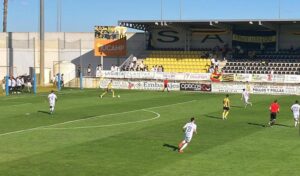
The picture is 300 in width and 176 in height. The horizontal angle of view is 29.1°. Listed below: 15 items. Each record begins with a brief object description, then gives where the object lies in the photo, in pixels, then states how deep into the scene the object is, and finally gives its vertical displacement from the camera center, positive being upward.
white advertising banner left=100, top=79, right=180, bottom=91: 61.25 -1.65
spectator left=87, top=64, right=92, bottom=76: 69.05 -0.10
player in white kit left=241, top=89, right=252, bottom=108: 41.82 -1.88
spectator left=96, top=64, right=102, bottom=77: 64.81 -0.31
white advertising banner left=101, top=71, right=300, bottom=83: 57.25 -0.70
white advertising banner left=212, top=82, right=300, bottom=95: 56.00 -1.78
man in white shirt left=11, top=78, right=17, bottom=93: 54.41 -1.39
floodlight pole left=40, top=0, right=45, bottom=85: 60.50 +3.16
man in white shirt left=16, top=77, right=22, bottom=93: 55.21 -1.55
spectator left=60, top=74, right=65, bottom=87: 63.84 -1.32
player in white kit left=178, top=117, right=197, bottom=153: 21.32 -2.25
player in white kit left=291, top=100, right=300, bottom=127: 29.93 -2.06
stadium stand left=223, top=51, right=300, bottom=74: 61.62 +0.67
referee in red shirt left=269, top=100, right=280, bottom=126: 30.09 -2.13
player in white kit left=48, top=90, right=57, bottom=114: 35.09 -1.89
